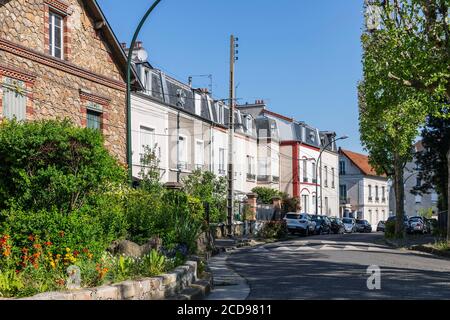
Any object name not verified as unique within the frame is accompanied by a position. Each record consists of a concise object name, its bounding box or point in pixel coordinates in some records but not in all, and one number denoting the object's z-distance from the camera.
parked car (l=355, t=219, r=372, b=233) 55.00
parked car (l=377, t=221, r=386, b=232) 54.58
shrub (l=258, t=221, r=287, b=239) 29.48
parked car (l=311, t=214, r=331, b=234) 39.50
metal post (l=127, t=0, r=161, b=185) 15.46
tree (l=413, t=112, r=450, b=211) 34.49
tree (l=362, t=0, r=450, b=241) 17.05
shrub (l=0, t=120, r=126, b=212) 9.01
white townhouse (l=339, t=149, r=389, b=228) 68.38
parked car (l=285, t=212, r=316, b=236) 35.62
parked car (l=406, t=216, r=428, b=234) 43.94
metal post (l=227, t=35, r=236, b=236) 24.33
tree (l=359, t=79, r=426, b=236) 21.81
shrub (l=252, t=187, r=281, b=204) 42.28
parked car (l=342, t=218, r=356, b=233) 50.11
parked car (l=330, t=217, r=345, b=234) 45.60
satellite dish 28.25
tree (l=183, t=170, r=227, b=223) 27.02
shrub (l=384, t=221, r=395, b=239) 31.76
